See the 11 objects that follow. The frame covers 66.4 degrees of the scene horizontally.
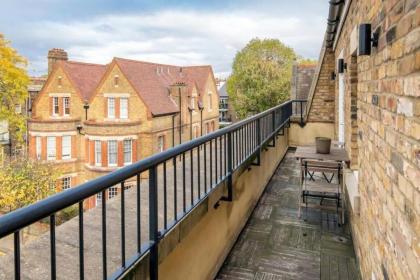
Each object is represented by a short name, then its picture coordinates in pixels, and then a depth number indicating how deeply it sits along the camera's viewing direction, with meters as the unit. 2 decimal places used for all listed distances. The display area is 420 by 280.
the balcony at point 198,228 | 1.63
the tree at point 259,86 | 24.92
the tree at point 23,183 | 13.20
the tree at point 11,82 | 17.16
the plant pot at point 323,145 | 5.23
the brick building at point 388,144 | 1.42
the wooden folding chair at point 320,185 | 4.80
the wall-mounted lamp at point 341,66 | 5.47
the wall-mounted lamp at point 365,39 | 2.49
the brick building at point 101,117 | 18.83
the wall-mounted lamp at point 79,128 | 20.33
